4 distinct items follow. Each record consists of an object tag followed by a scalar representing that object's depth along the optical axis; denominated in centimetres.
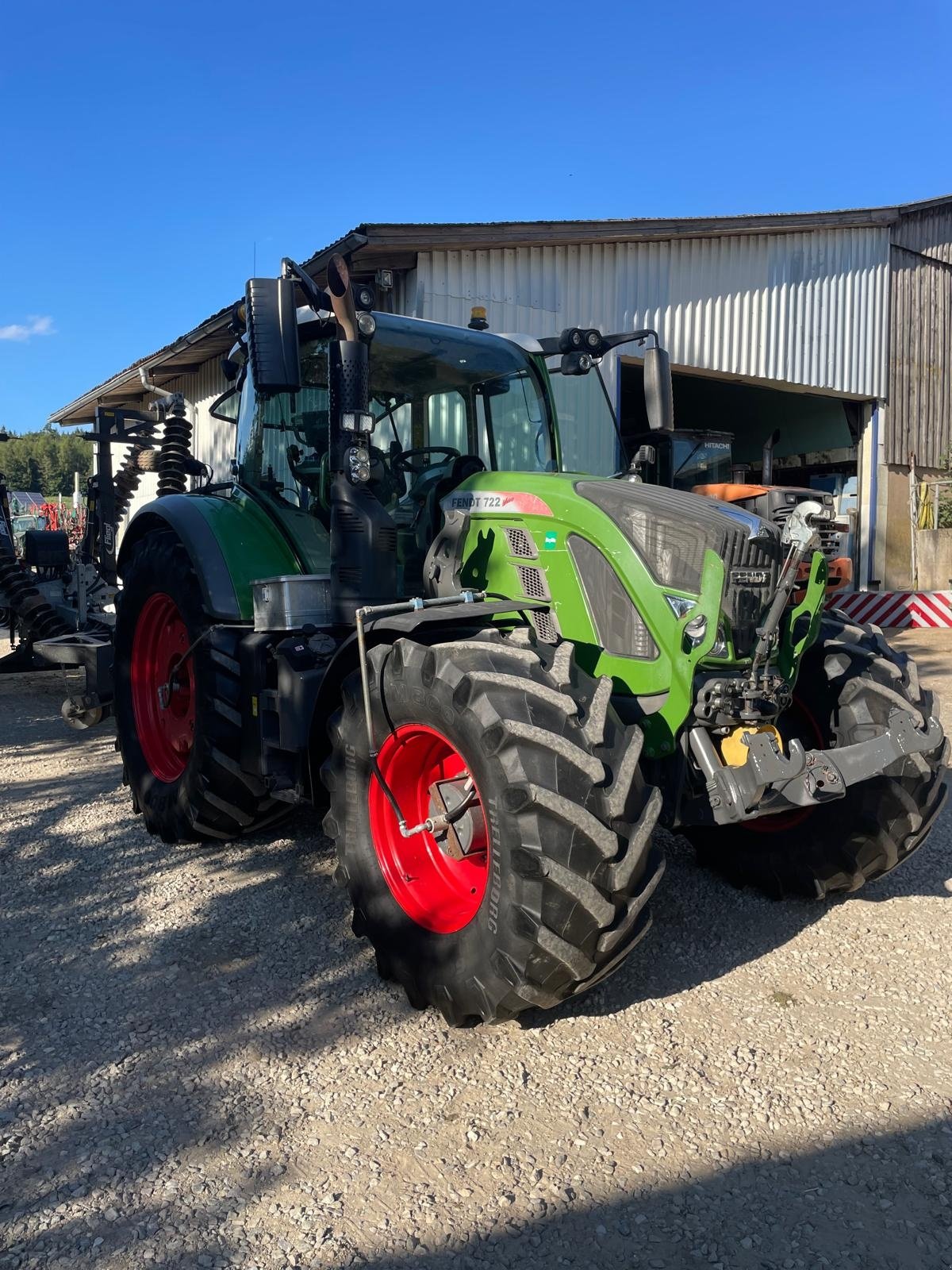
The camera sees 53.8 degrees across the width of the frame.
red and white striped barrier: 1249
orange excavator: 1048
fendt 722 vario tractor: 269
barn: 974
